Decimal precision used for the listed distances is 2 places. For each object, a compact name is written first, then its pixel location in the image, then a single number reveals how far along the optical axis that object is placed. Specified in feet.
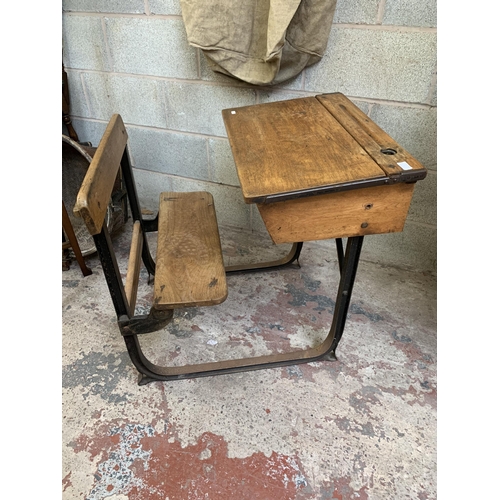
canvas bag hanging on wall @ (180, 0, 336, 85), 5.10
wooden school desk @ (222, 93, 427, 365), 3.46
